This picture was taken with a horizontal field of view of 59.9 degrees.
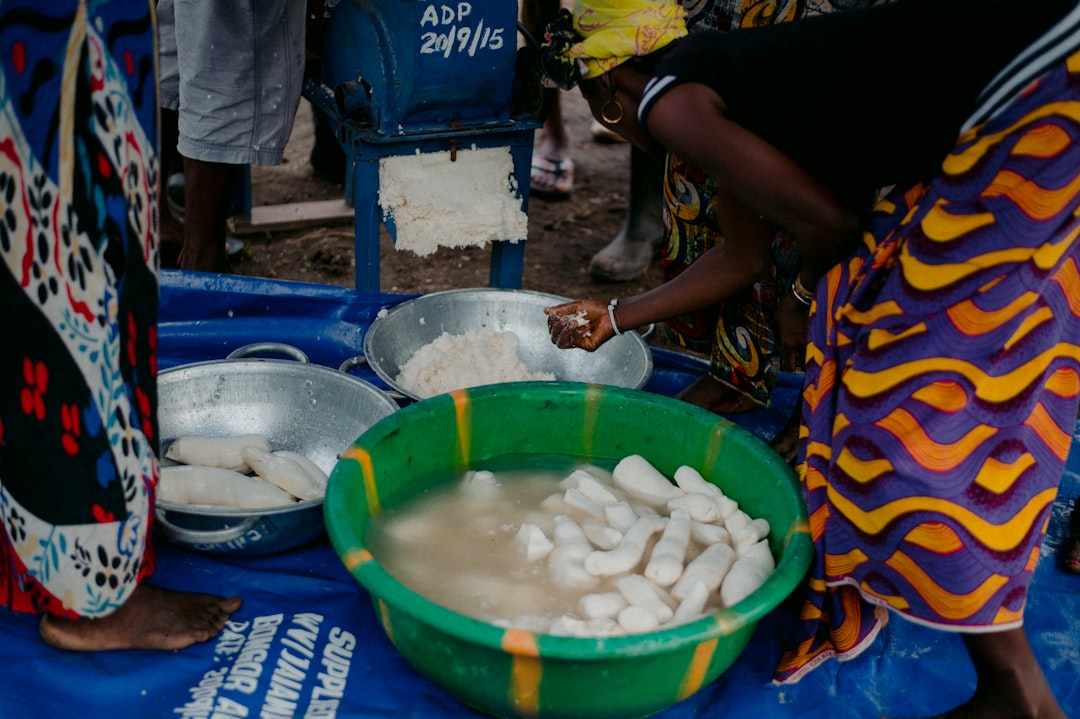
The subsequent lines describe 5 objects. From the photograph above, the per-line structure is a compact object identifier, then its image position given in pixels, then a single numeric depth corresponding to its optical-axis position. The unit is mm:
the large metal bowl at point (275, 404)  2035
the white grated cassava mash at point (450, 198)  2605
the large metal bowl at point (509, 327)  2439
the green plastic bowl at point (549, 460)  1304
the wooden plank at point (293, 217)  3832
